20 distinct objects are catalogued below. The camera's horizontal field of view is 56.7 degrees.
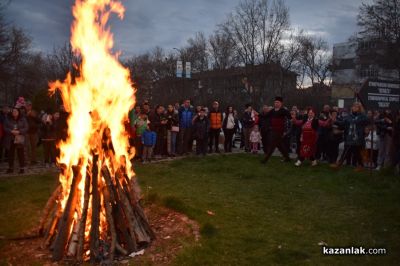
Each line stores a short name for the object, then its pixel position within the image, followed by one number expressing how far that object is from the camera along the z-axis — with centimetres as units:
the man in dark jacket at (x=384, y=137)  1270
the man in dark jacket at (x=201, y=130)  1545
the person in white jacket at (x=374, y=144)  1359
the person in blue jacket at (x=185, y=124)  1584
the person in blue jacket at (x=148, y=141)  1409
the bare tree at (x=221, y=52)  5073
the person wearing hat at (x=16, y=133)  1141
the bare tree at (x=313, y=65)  5570
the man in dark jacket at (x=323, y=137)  1399
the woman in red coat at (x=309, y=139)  1282
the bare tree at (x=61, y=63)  2697
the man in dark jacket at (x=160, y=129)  1515
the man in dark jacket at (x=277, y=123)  1298
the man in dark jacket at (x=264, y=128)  1582
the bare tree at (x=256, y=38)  3981
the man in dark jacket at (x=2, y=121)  1221
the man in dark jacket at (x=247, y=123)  1686
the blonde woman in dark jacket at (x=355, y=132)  1198
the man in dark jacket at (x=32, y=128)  1348
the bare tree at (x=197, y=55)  5547
